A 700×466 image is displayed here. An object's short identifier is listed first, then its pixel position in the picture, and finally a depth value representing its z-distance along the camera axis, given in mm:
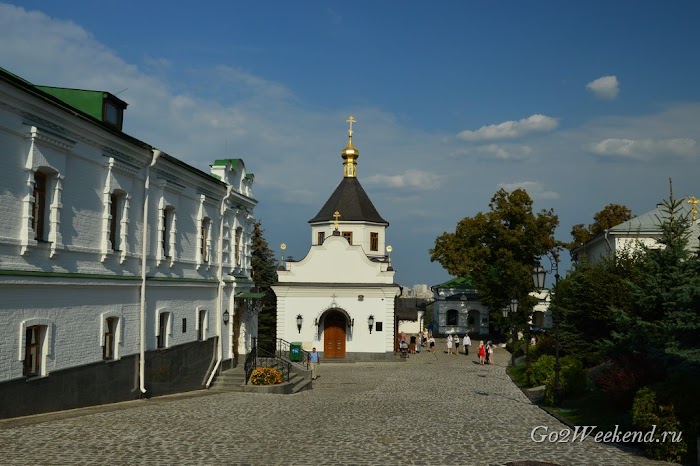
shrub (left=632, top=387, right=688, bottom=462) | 11977
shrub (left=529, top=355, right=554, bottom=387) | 23928
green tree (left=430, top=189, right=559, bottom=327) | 51469
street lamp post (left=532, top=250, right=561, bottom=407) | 19844
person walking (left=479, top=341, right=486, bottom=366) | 38625
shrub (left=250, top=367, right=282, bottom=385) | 24828
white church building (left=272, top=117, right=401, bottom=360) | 40156
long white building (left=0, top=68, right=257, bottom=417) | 14391
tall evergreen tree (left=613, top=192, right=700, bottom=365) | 15703
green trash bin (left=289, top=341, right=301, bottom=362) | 35312
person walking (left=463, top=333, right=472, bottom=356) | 45375
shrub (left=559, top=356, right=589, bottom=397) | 20422
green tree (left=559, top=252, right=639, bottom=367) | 26672
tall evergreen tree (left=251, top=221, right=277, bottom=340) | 44656
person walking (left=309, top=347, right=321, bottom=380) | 30156
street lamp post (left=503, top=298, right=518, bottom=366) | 32875
